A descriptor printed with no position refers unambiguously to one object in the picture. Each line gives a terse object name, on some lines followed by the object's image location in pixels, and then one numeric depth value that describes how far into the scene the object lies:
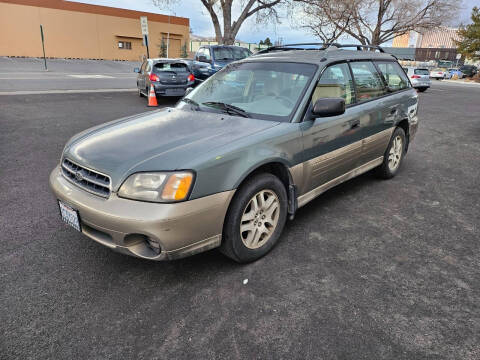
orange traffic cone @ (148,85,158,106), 10.73
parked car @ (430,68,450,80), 36.59
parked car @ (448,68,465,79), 44.53
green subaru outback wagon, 2.24
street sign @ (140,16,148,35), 14.89
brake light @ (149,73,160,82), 10.89
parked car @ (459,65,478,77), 45.22
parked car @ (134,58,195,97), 10.93
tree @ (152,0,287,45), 24.20
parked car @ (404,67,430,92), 20.14
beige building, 33.53
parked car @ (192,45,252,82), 13.20
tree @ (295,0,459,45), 32.41
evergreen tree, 45.94
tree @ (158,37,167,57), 40.23
